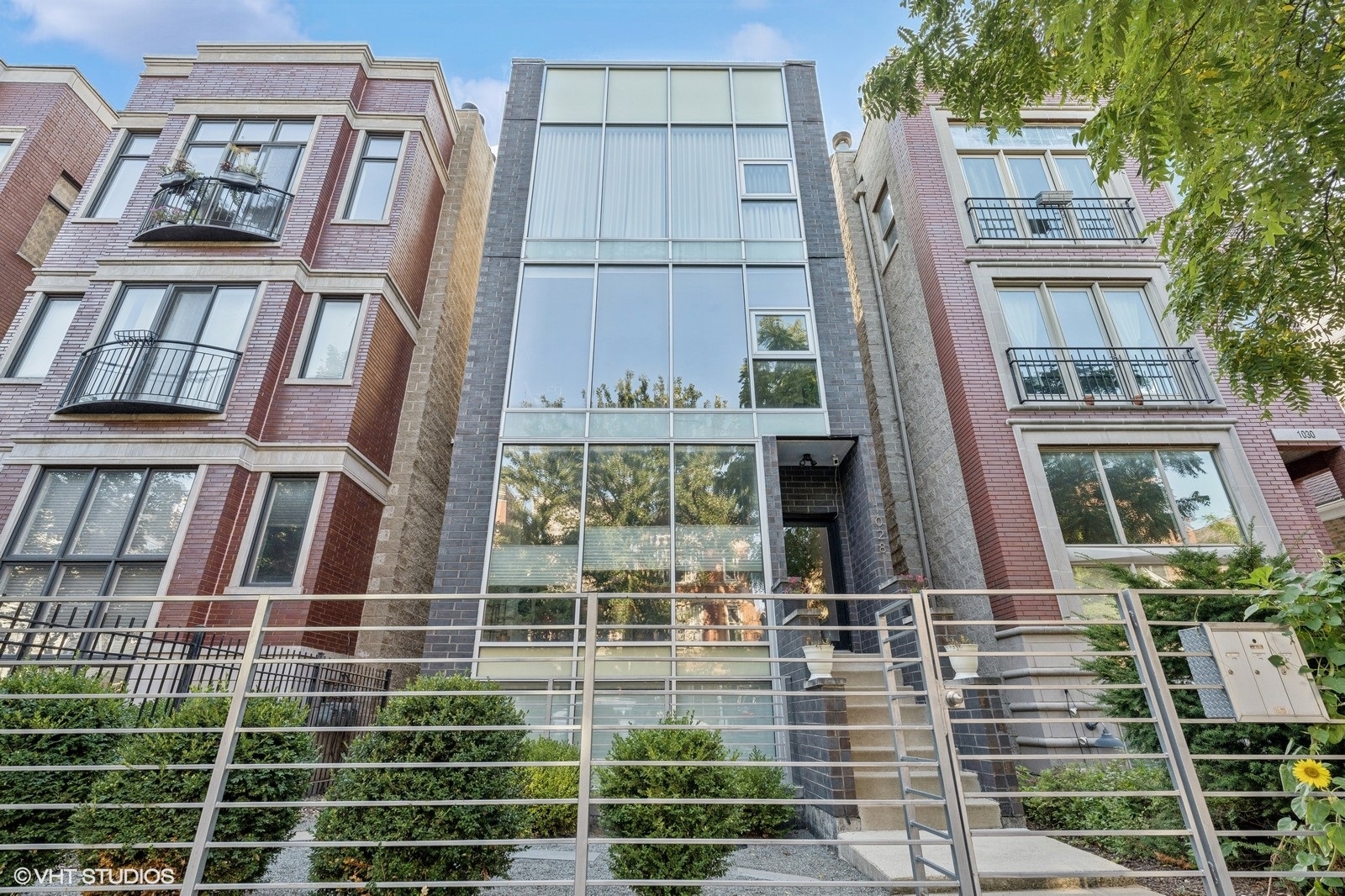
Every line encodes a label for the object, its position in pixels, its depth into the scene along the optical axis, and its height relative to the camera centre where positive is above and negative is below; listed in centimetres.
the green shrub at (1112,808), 405 -69
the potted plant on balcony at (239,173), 998 +873
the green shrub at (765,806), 515 -72
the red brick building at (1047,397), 801 +451
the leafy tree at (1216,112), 305 +340
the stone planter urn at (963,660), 493 +46
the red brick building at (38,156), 1104 +1063
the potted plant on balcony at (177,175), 993 +865
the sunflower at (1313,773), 291 -28
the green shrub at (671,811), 331 -51
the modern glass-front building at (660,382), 745 +460
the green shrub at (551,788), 507 -54
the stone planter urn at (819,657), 503 +47
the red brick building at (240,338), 814 +588
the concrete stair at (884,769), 481 -44
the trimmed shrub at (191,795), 314 -36
